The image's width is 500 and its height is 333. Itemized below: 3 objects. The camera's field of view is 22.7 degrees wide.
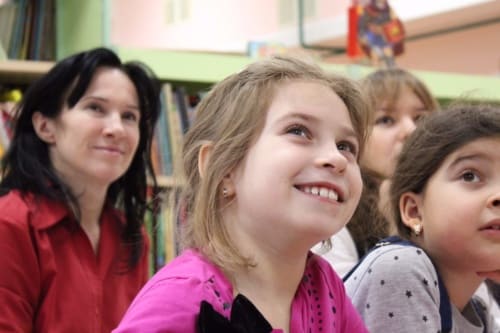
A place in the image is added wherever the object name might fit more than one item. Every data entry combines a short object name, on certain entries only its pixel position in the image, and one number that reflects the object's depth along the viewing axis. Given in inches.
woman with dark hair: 77.2
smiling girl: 55.2
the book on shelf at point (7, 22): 101.8
